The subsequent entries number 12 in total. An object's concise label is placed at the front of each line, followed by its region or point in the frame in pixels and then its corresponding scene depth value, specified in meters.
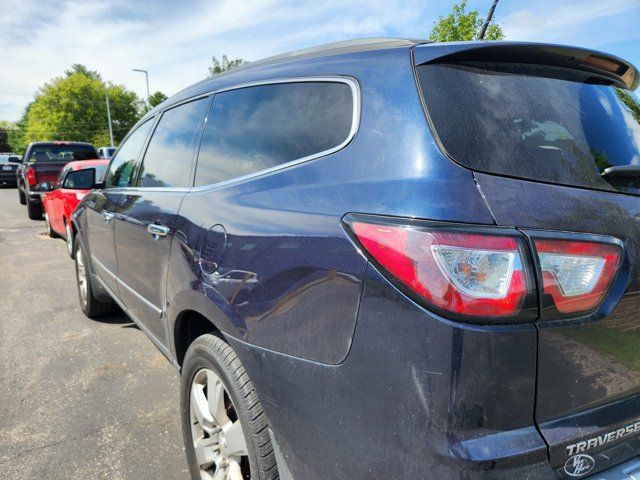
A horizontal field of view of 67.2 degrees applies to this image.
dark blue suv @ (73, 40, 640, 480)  1.19
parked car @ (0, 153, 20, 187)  22.64
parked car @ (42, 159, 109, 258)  6.95
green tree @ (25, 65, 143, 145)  67.06
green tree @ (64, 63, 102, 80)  85.15
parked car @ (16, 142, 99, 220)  11.87
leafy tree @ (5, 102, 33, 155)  86.31
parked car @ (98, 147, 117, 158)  23.81
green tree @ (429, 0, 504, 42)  15.09
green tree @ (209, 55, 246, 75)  63.27
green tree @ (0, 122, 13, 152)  96.12
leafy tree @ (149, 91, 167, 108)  72.56
